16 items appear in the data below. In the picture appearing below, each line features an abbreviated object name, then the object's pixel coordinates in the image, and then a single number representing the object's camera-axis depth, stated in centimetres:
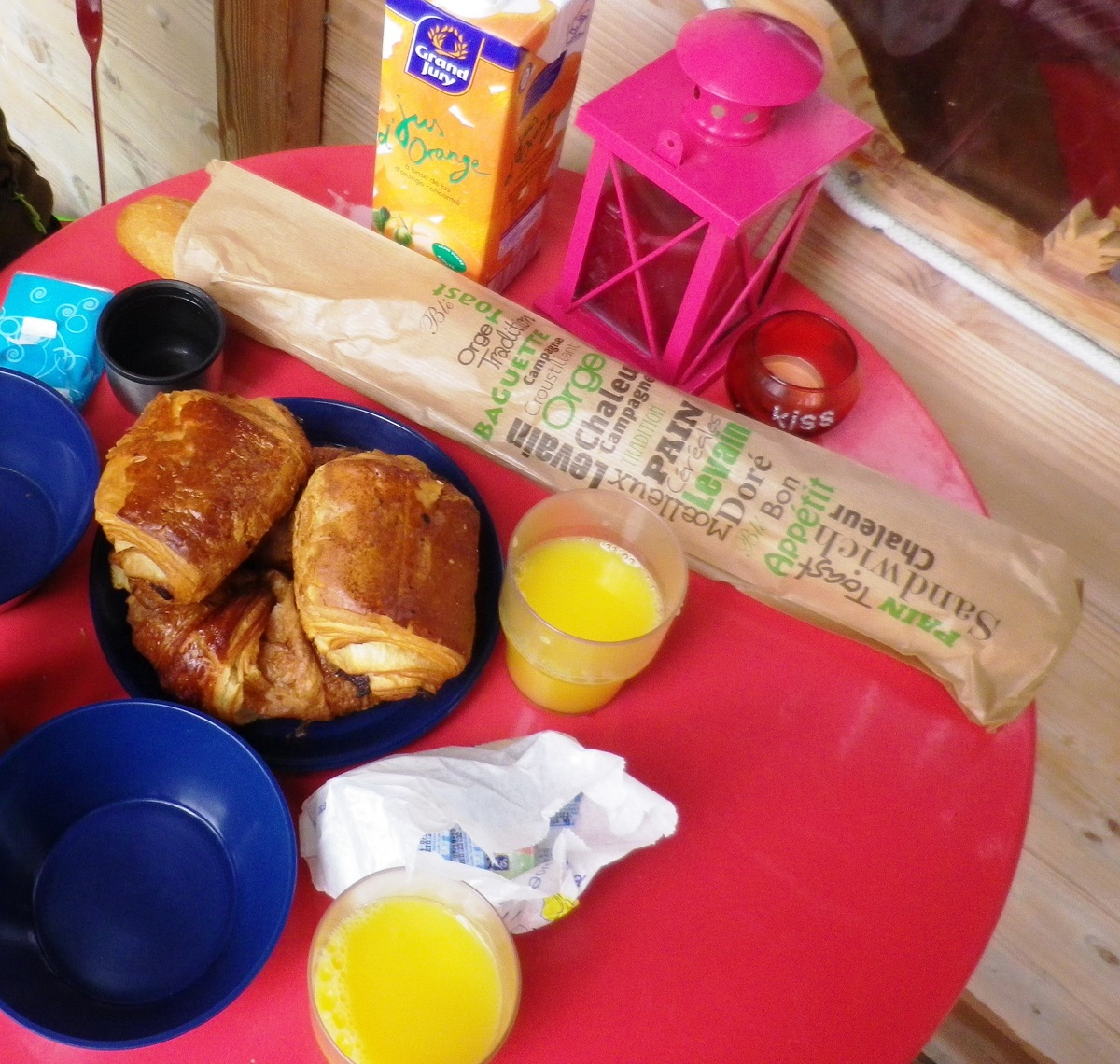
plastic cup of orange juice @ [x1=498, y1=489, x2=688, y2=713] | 74
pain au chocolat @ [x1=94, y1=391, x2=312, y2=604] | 71
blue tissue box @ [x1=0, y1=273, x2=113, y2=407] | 90
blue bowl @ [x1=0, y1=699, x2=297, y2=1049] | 61
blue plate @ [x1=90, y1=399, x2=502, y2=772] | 71
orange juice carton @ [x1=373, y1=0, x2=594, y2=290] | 81
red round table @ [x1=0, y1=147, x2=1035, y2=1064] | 67
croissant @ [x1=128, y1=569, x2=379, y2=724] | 70
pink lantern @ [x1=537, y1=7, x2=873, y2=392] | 81
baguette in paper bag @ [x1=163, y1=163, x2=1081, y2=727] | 82
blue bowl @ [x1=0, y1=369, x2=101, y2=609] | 78
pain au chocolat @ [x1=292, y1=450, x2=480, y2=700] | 71
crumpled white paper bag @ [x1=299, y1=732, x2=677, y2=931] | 66
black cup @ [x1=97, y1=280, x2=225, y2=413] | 84
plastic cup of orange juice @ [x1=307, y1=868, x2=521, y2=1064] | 59
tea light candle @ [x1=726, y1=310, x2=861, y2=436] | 91
